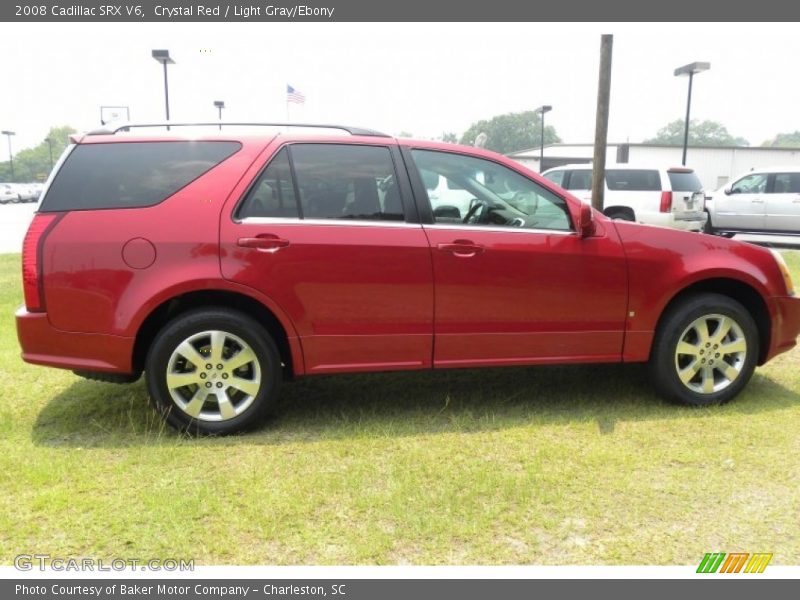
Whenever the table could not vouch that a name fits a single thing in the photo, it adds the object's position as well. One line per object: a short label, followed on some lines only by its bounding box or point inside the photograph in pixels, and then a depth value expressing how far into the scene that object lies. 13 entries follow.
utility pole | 7.98
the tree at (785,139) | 136.57
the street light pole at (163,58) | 15.93
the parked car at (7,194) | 45.44
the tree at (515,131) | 117.19
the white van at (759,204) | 13.83
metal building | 45.28
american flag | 14.43
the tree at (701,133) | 137.25
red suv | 3.48
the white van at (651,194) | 13.20
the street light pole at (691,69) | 24.08
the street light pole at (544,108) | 32.28
